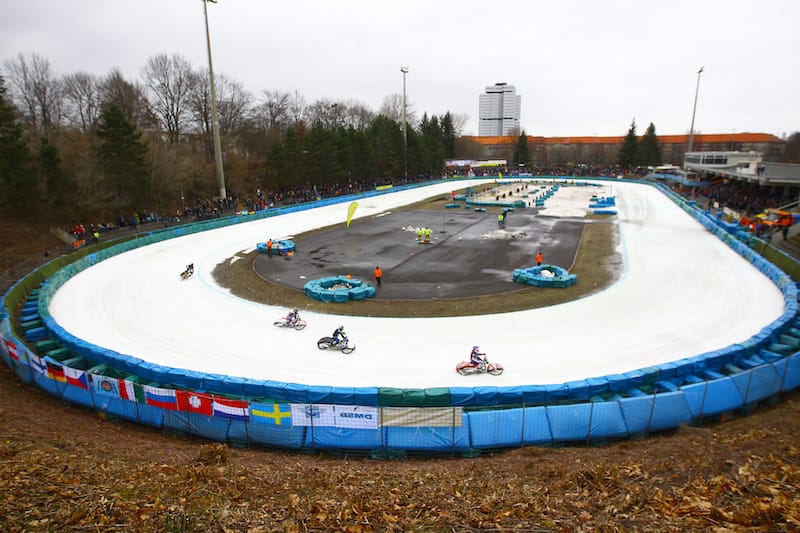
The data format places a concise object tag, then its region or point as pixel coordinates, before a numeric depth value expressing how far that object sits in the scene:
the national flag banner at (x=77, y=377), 14.93
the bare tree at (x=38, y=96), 58.75
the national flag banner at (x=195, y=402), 13.59
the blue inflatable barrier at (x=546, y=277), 26.69
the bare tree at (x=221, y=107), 73.50
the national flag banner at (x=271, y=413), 13.07
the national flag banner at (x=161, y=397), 13.93
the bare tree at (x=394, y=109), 145.82
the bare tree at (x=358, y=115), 131.49
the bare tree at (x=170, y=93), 70.31
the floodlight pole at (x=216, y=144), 50.45
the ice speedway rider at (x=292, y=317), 21.20
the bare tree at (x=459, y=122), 173.38
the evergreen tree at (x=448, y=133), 133.00
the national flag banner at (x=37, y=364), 15.78
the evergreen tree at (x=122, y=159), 45.16
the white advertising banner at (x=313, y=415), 13.01
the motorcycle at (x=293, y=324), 21.12
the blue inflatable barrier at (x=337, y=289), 24.80
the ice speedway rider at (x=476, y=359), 16.75
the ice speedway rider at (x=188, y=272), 29.43
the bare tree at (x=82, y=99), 66.75
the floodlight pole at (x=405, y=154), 92.12
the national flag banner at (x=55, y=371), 15.33
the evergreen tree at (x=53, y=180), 41.31
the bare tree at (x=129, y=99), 66.81
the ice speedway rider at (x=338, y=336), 18.80
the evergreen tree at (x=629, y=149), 117.25
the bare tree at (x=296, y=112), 110.25
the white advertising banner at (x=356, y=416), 12.80
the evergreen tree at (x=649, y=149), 116.69
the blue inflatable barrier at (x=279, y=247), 36.50
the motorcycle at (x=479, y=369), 16.69
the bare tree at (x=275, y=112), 100.62
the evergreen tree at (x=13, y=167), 37.00
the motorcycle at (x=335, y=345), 18.72
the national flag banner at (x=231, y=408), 13.28
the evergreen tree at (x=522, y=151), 130.75
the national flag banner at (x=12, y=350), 16.83
